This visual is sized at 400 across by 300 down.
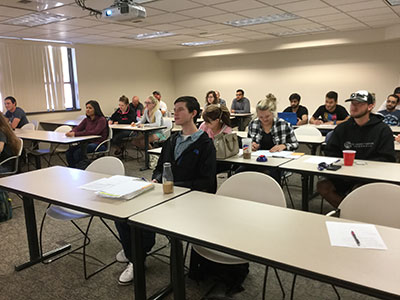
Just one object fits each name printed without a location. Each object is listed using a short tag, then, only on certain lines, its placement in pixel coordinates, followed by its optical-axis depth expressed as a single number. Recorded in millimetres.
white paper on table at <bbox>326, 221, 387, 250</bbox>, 1378
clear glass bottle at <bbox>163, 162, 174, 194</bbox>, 2074
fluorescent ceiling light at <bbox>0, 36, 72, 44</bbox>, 6929
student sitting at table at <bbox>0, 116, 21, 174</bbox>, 3531
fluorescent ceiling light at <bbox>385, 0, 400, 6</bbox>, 5051
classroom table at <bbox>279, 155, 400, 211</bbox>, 2430
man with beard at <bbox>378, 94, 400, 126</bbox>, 5102
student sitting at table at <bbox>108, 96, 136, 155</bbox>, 6691
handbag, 3225
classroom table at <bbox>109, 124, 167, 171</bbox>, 5791
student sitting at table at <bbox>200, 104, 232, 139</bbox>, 3266
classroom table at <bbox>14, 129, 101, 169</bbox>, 4668
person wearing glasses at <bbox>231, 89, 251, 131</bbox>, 8562
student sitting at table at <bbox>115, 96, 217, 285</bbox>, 2369
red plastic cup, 2725
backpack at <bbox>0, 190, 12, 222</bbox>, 3629
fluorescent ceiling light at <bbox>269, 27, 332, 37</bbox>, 7320
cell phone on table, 2652
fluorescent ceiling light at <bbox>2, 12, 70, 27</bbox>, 5086
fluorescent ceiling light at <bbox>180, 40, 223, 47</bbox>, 8725
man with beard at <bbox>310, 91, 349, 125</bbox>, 5355
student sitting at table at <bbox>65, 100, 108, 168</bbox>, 5125
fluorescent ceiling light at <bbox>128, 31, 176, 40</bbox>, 7160
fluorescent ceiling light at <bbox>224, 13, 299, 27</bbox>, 5875
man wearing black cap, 2887
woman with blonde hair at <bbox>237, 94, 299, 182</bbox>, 3375
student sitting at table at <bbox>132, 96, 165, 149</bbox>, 6148
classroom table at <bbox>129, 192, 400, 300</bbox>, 1180
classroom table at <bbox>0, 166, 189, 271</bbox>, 1882
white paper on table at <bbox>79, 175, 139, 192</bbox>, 2235
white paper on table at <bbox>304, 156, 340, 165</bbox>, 2917
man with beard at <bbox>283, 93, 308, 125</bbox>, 5814
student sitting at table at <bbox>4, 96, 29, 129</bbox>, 6191
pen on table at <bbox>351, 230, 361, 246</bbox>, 1390
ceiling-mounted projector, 3754
